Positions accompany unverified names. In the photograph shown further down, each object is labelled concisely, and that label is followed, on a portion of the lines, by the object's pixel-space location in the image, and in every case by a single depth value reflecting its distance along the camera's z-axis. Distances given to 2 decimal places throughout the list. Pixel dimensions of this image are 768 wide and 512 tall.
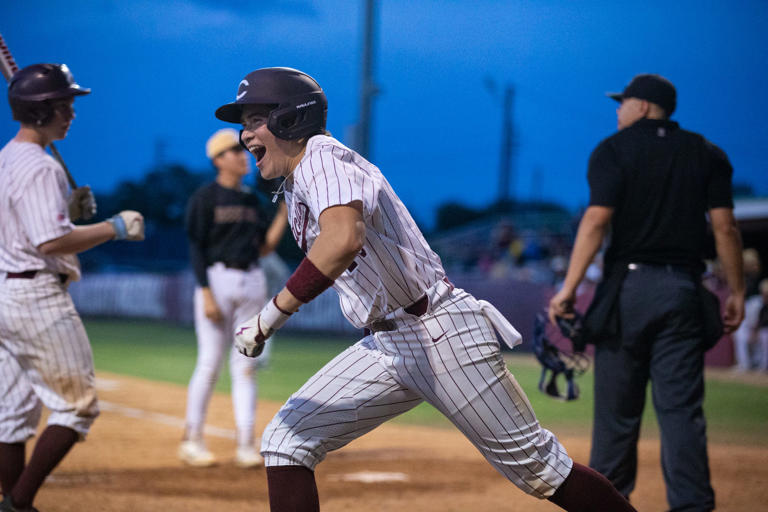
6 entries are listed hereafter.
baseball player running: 6.50
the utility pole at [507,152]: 77.44
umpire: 9.04
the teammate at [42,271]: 8.39
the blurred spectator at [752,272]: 28.36
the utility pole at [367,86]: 26.36
